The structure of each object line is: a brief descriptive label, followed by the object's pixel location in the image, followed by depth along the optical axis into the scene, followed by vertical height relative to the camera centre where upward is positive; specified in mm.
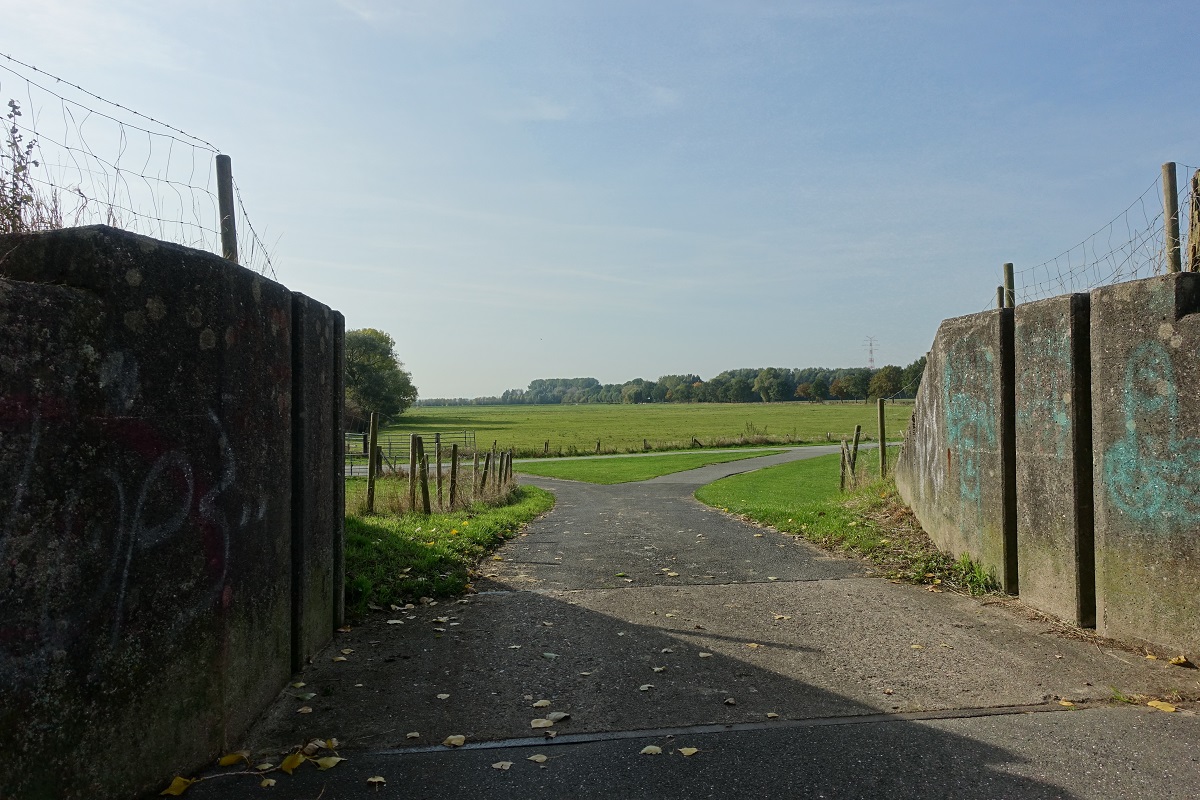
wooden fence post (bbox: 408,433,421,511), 13086 -1176
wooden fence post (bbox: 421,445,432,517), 13117 -1358
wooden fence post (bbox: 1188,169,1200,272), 5742 +1182
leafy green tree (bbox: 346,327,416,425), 79250 +3536
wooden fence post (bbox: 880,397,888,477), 15098 -1006
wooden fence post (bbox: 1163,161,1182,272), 5820 +1296
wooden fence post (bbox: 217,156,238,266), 5586 +1389
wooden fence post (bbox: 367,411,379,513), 12555 -742
